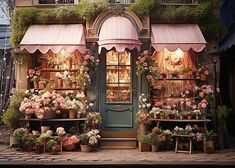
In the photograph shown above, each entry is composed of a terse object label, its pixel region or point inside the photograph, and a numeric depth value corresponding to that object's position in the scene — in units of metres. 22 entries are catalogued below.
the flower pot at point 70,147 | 11.22
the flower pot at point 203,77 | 12.20
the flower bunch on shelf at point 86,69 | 11.96
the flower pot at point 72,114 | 11.55
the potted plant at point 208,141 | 11.05
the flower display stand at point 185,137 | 11.06
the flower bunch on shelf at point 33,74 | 12.23
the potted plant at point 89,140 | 11.09
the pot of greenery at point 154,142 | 11.15
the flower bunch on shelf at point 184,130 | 11.21
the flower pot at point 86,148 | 11.16
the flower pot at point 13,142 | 11.73
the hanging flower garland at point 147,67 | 11.94
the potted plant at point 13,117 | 11.77
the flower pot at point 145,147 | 11.30
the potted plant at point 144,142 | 11.23
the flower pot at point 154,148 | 11.18
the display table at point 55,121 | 11.50
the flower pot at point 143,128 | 11.55
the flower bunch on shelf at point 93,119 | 11.49
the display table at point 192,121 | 11.39
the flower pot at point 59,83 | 12.61
